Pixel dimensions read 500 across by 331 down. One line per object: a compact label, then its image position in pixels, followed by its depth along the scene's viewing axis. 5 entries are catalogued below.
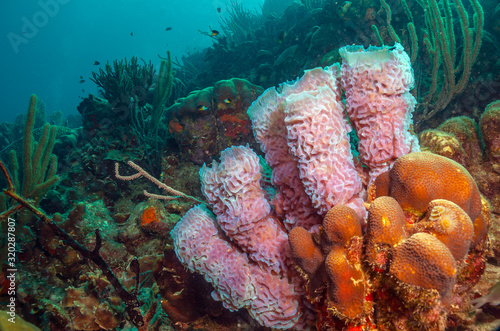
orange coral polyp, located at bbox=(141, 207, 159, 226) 0.85
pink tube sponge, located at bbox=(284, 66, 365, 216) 0.38
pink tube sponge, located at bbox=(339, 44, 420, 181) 0.38
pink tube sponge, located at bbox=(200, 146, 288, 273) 0.42
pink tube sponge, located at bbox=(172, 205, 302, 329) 0.44
